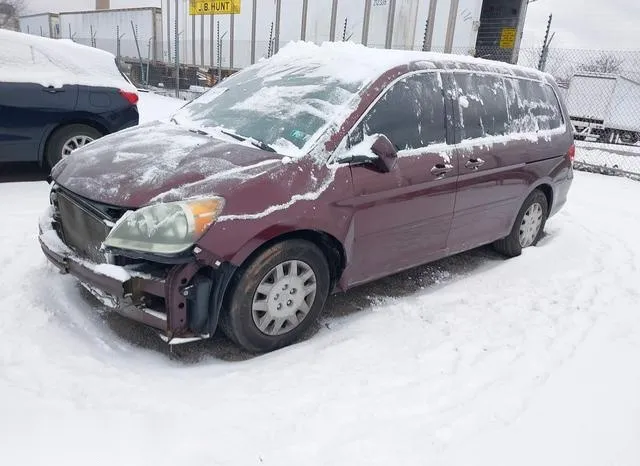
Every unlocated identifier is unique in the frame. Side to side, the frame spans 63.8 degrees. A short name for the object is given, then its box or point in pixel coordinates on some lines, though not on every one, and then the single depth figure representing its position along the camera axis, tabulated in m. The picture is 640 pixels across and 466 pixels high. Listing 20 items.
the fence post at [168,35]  18.27
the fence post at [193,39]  16.73
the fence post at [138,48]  19.62
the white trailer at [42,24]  30.62
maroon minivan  2.59
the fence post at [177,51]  15.65
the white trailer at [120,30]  20.02
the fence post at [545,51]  9.73
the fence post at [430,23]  10.00
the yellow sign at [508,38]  11.02
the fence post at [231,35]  15.05
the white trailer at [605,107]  16.95
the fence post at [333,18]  11.91
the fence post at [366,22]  11.21
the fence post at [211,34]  15.66
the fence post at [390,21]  10.68
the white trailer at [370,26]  9.88
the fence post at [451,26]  9.74
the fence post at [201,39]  16.24
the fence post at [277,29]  13.41
